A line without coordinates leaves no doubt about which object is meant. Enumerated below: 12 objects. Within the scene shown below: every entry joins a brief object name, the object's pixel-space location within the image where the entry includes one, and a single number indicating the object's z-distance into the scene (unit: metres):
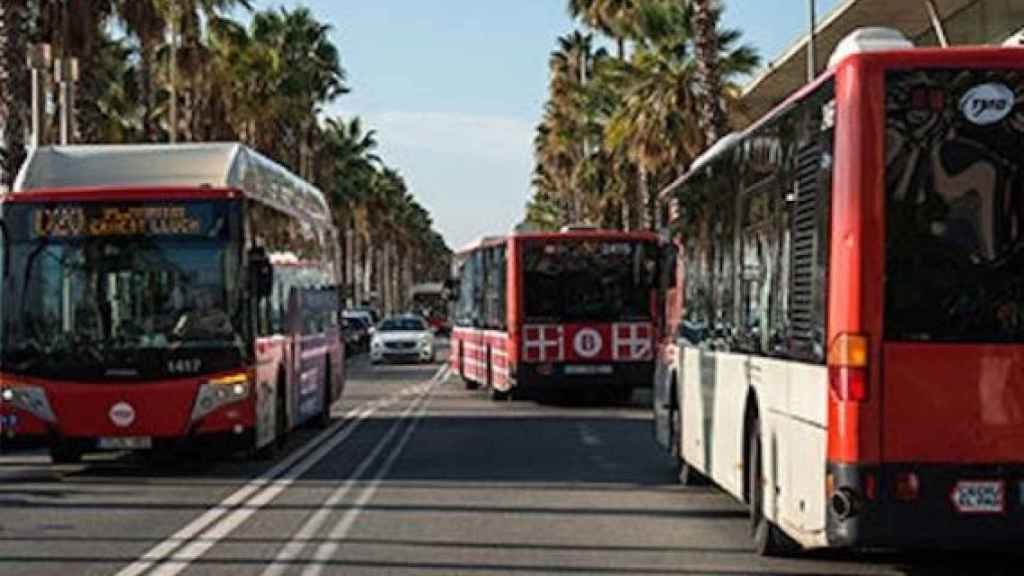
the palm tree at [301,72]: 63.41
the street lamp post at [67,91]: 32.97
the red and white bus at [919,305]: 9.71
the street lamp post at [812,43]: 36.53
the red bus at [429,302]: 116.00
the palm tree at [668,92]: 43.62
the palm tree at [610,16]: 51.12
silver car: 55.84
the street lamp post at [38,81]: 31.73
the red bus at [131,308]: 18.17
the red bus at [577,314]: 30.72
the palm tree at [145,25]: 37.72
